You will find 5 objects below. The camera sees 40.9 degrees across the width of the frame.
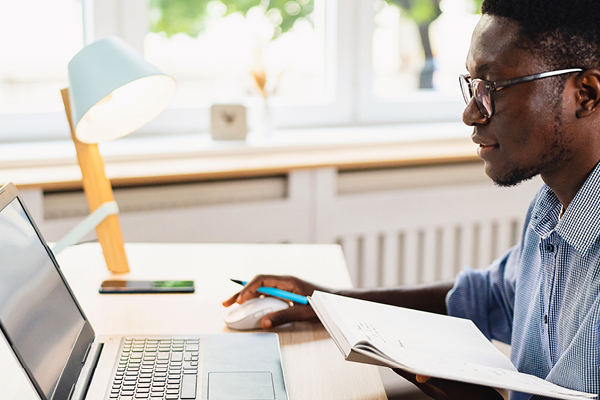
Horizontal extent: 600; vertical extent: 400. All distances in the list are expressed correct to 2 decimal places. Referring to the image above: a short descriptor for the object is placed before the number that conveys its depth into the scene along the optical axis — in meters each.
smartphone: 1.37
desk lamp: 1.23
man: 0.98
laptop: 0.91
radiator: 2.39
